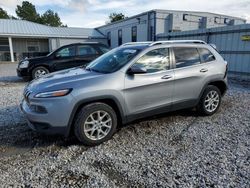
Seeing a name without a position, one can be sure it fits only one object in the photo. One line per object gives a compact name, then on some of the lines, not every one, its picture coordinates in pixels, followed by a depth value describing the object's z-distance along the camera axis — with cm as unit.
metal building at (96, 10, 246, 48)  1897
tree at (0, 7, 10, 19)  5191
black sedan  916
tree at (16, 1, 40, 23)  6059
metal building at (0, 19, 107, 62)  2230
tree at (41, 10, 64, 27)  6250
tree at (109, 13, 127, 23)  5256
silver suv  332
